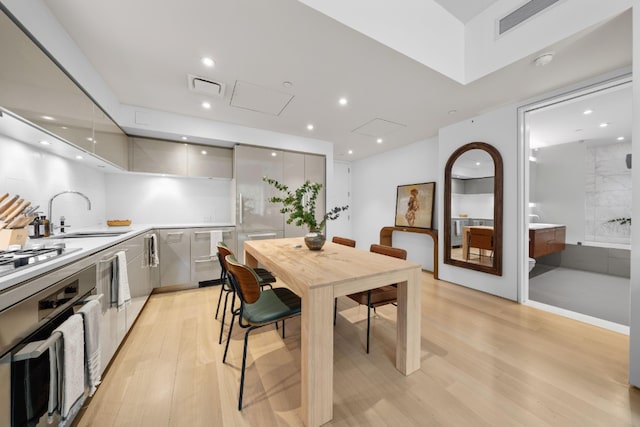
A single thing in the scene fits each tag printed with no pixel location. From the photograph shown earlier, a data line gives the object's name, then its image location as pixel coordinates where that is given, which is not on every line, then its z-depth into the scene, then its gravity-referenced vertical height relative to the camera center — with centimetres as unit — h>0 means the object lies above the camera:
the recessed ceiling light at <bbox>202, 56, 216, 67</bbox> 198 +137
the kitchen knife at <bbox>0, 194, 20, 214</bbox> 139 +4
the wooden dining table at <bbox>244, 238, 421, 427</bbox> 121 -48
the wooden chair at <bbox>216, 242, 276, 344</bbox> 182 -67
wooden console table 378 -43
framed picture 411 +16
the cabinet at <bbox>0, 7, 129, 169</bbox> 119 +79
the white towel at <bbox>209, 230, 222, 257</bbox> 329 -38
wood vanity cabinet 351 -48
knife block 128 -14
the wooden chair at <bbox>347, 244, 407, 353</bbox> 185 -72
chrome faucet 199 +6
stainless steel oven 79 -54
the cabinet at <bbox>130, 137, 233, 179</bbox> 312 +82
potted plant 205 -5
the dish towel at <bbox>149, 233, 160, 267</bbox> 271 -49
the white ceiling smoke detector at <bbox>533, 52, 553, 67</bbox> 192 +135
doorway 301 +29
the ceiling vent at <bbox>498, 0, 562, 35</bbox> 185 +173
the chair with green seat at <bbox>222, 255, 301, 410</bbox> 136 -66
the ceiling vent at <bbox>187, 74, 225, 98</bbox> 228 +135
